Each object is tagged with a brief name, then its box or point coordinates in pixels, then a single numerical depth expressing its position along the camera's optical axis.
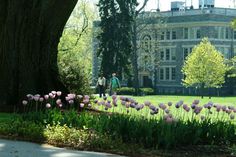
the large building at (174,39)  83.75
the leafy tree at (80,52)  19.34
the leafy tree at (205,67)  64.88
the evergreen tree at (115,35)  70.12
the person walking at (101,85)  38.46
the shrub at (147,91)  74.38
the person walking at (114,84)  37.00
